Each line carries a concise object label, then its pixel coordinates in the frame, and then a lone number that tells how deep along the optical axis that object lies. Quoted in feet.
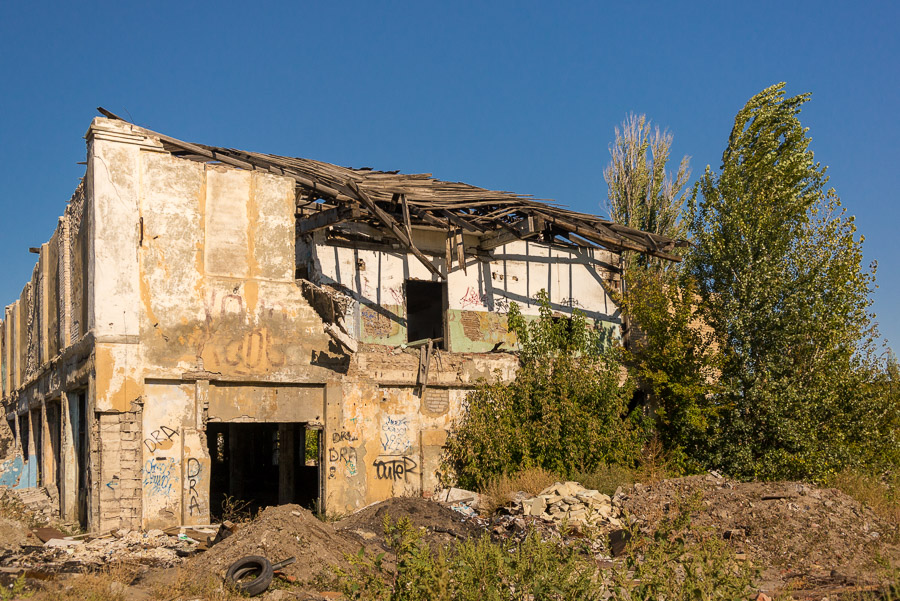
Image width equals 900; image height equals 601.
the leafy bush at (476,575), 20.71
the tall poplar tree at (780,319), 55.52
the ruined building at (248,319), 41.65
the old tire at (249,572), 28.60
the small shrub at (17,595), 19.79
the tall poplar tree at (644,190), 83.35
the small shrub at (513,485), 46.88
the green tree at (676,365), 57.52
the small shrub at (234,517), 42.93
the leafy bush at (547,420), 51.06
